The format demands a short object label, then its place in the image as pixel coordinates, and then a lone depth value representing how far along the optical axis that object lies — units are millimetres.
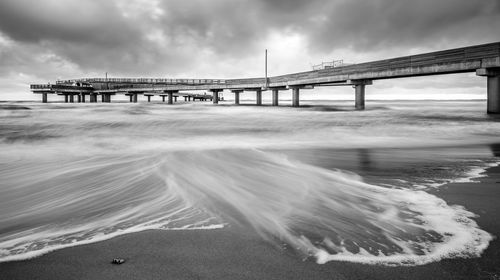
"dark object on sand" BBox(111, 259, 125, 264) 2615
